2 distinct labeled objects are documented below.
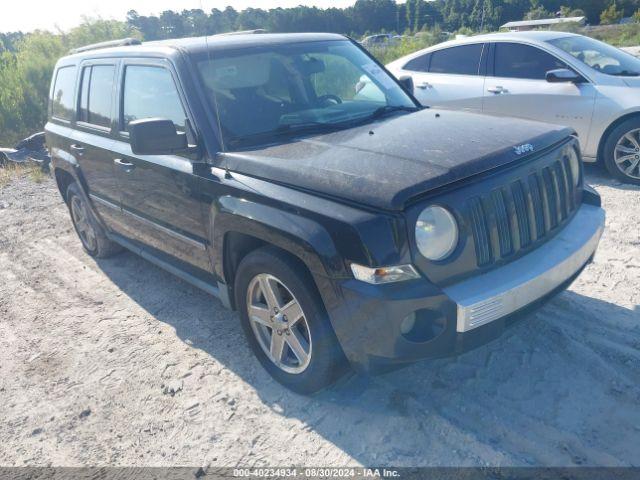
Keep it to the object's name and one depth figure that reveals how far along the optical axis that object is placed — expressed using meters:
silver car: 5.94
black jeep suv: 2.42
